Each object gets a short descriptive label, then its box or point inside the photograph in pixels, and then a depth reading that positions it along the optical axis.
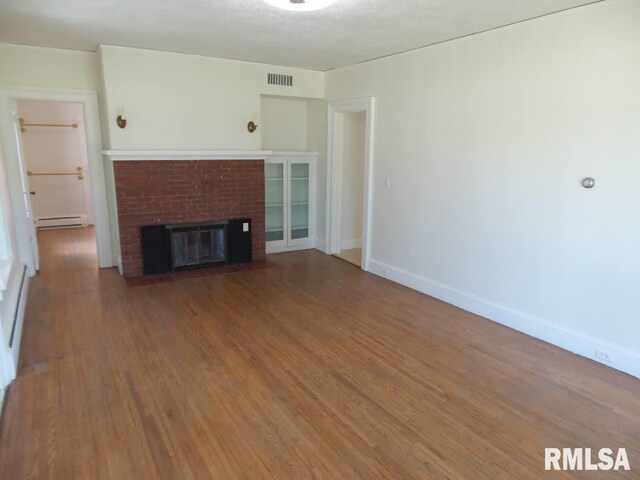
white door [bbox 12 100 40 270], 5.00
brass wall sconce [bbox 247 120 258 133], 5.70
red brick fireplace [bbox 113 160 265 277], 5.10
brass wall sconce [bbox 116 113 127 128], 4.87
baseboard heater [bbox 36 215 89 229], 8.04
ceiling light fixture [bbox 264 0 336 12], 2.97
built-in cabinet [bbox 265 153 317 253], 6.36
